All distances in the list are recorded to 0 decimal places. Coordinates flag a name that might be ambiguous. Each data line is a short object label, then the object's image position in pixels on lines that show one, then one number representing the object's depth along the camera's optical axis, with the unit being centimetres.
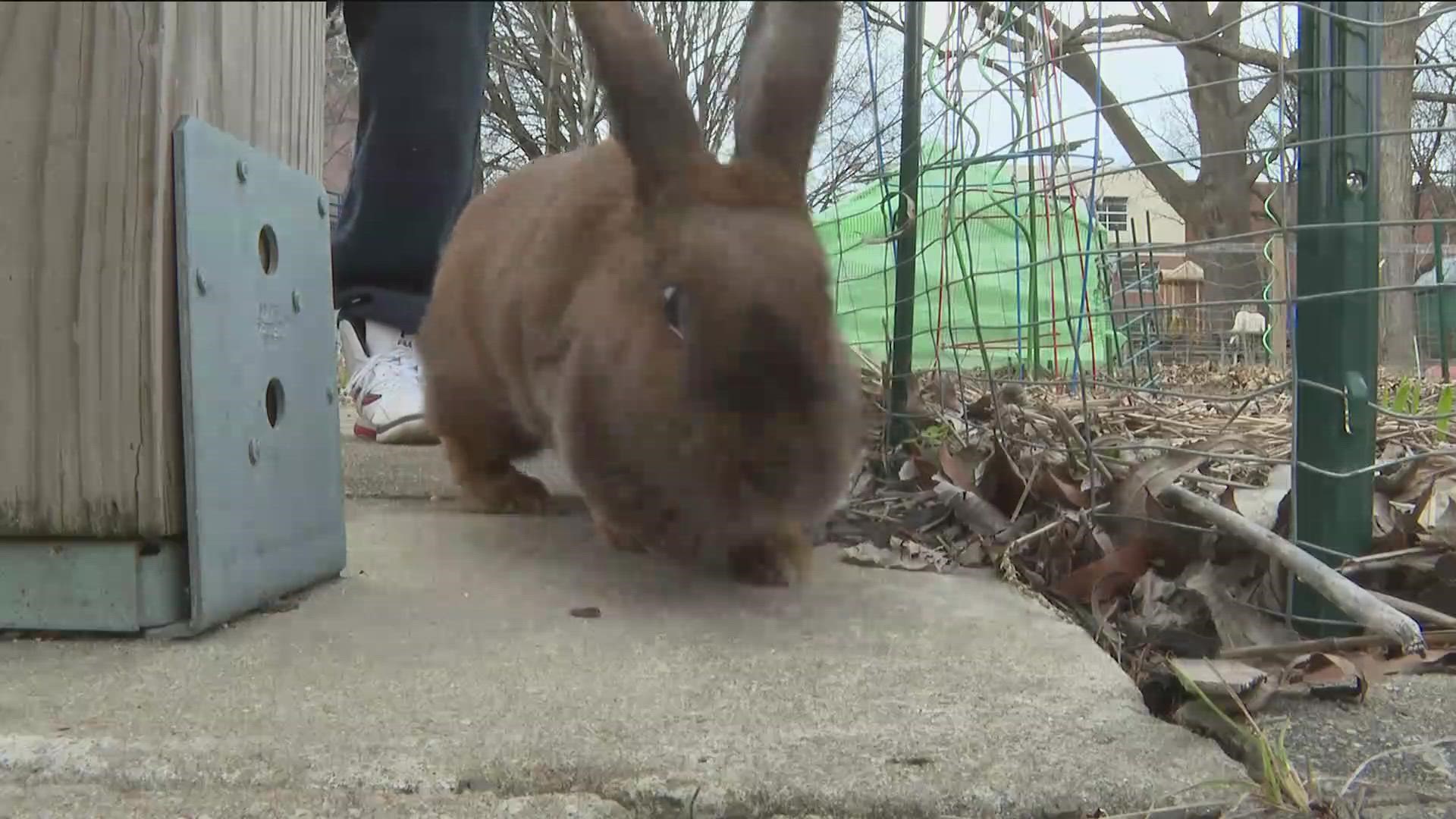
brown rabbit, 39
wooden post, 38
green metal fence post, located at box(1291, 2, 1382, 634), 47
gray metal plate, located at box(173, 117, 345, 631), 42
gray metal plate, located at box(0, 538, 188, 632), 44
